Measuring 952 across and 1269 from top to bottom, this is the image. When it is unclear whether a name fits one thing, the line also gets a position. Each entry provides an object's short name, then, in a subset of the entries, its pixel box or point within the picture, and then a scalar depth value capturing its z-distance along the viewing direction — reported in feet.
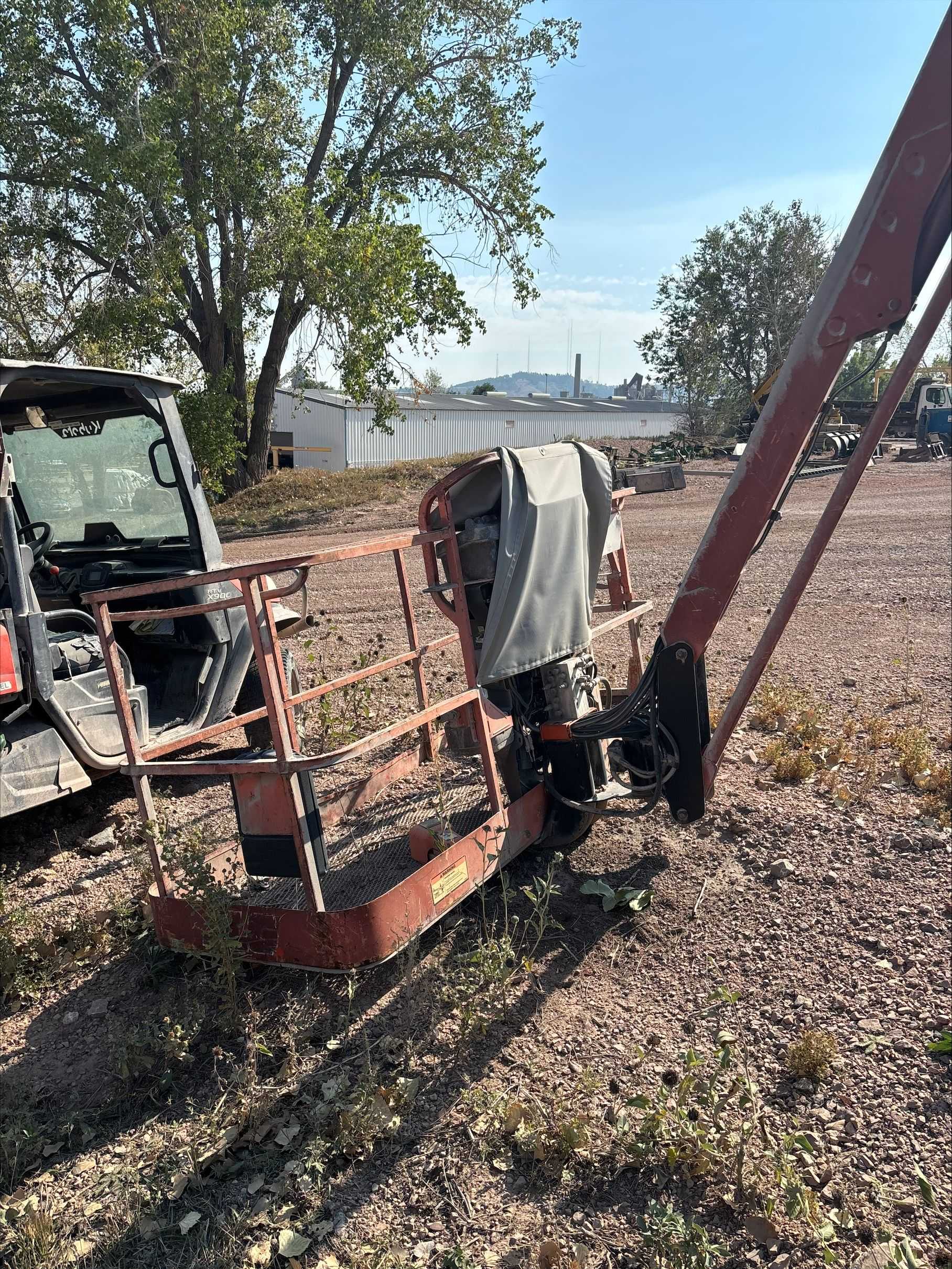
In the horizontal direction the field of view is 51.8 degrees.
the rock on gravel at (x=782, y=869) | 14.66
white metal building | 126.72
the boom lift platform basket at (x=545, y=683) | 10.45
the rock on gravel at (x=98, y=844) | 17.01
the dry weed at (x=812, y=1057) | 10.71
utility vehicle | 16.93
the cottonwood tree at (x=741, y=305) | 120.37
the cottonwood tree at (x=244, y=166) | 53.67
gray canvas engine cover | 12.87
